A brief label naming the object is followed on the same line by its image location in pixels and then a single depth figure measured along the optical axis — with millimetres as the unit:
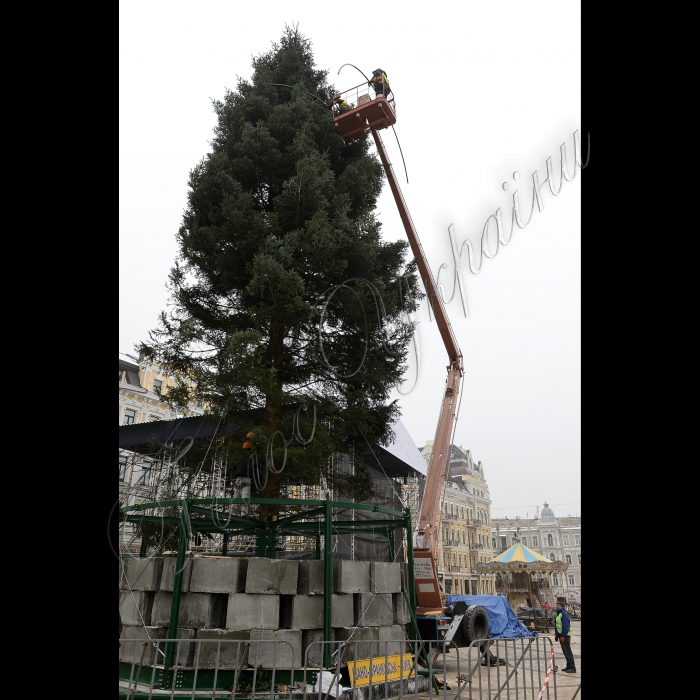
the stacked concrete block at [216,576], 10641
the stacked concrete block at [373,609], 11344
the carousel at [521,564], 31516
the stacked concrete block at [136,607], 11266
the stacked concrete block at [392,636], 11259
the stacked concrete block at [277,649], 10211
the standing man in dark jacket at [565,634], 14242
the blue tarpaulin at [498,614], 19406
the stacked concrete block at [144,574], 11352
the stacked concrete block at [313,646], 10469
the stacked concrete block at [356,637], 10750
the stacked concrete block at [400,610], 12031
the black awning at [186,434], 15569
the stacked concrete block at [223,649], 10219
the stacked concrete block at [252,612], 10469
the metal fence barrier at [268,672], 9515
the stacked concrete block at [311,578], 10898
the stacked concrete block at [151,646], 10422
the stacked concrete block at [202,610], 10523
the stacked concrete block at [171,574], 10750
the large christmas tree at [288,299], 13164
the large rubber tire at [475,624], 16828
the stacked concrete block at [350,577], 11133
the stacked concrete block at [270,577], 10688
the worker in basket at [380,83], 16781
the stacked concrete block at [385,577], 11703
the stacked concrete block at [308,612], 10695
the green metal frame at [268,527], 10414
